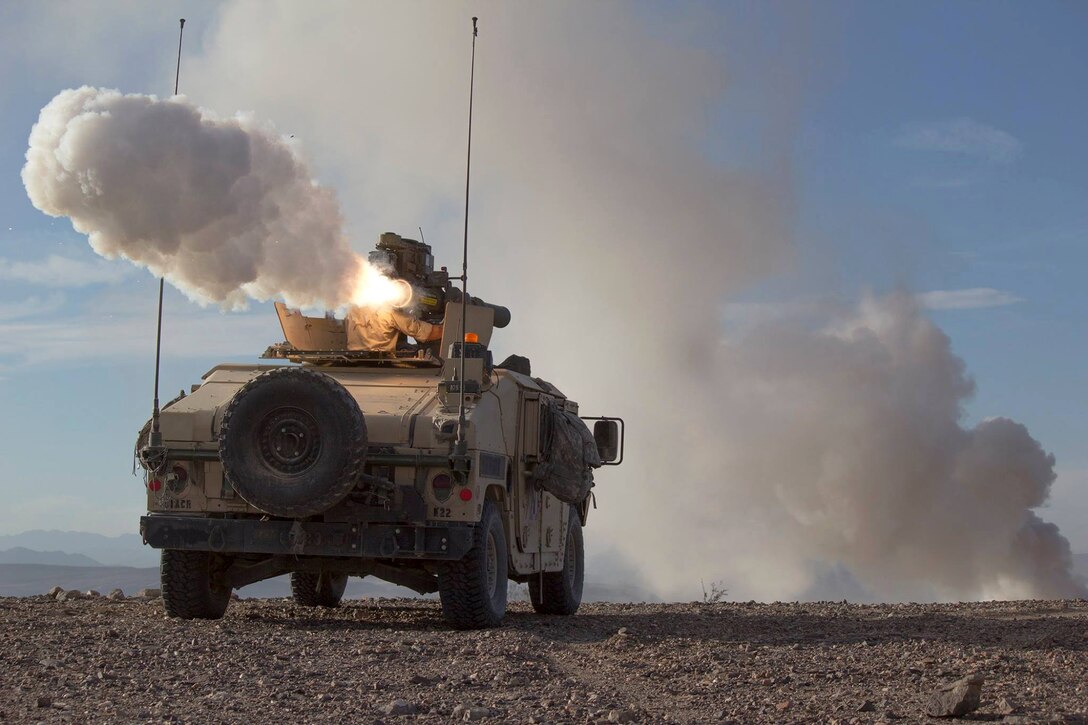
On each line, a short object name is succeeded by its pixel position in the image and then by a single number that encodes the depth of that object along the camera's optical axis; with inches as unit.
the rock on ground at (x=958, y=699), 306.2
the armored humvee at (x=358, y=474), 500.4
